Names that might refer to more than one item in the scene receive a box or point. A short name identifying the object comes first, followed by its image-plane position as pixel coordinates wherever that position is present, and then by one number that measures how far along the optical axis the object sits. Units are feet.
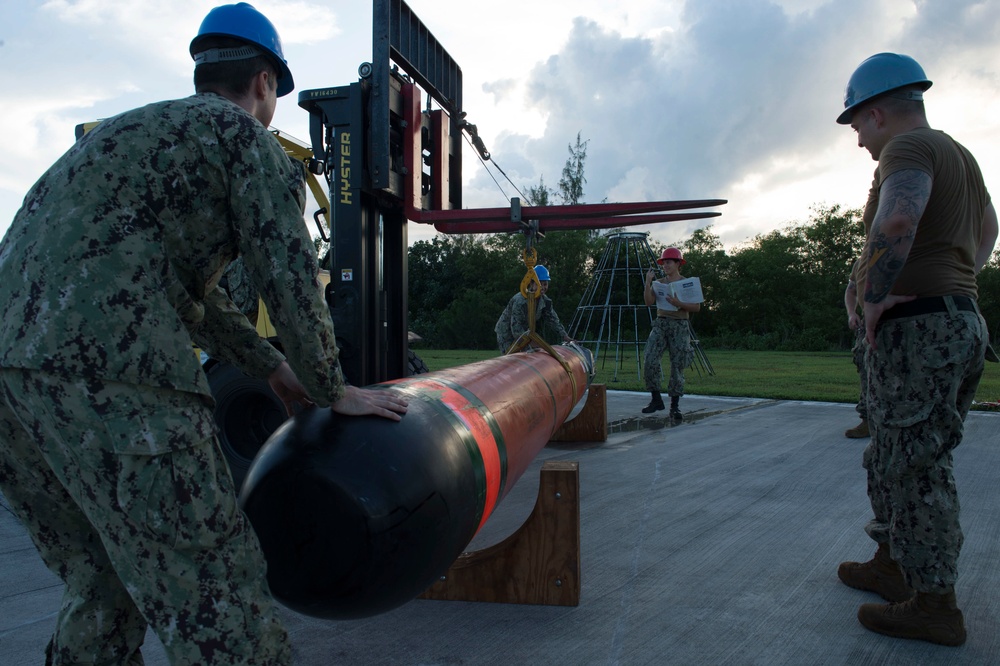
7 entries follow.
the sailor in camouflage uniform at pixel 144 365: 4.45
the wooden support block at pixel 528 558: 9.05
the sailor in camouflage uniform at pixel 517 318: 27.76
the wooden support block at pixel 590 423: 20.72
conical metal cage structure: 54.24
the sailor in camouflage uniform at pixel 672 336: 24.71
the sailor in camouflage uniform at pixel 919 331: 7.55
